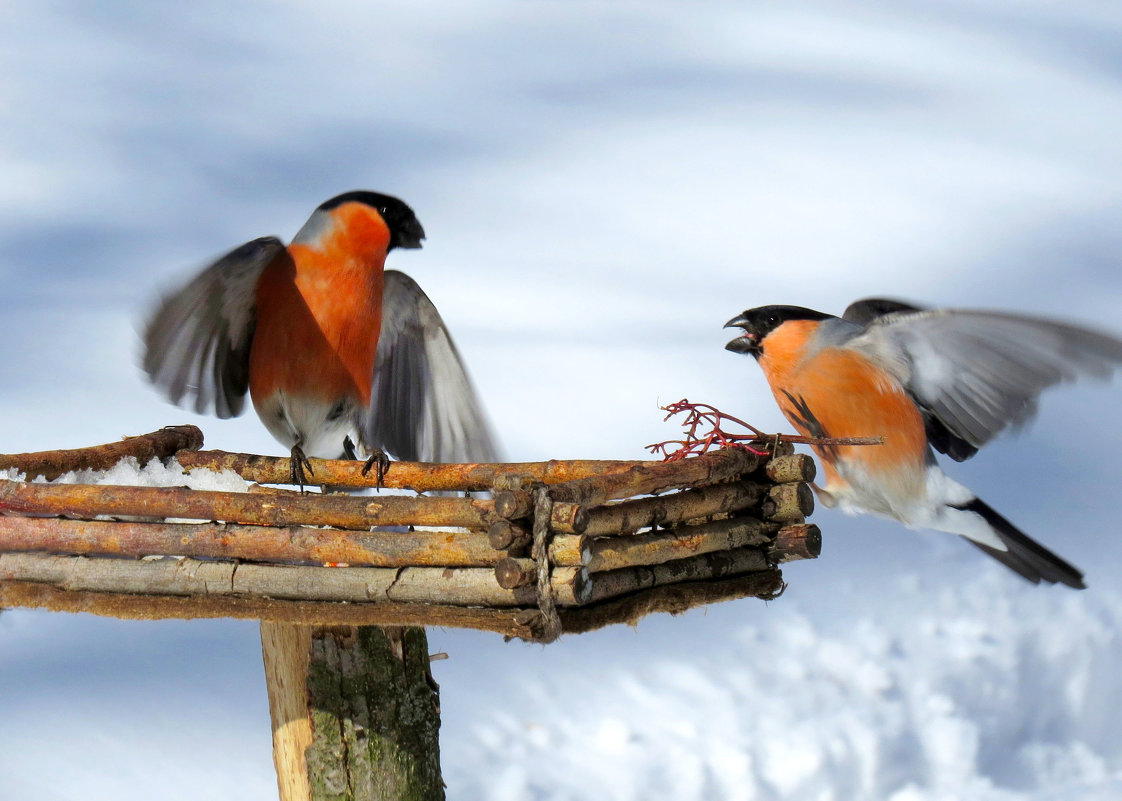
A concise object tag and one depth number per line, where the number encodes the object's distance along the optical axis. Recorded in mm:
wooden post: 4543
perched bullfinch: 5125
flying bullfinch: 4797
